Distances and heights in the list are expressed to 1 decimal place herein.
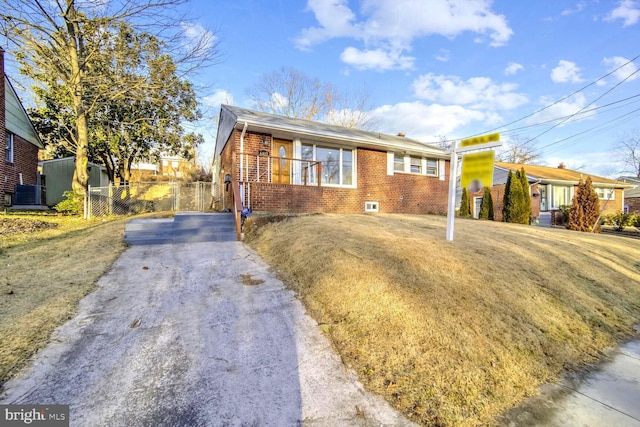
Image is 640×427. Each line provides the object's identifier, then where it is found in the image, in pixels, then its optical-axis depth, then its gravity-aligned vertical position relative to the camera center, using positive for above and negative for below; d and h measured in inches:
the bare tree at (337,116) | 1090.1 +309.3
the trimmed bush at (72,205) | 388.8 -8.8
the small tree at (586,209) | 492.4 -11.1
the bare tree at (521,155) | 1439.5 +228.1
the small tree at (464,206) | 626.9 -10.1
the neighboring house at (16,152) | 447.5 +77.5
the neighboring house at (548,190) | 781.9 +34.7
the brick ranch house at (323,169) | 357.4 +45.9
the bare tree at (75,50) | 366.6 +192.1
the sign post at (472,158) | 187.2 +27.8
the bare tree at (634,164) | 1417.3 +186.3
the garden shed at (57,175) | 647.8 +50.4
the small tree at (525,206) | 526.0 -7.5
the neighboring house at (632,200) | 1035.2 +9.1
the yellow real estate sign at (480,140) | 186.5 +40.4
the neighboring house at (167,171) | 1087.0 +133.6
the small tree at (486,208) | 615.8 -13.5
